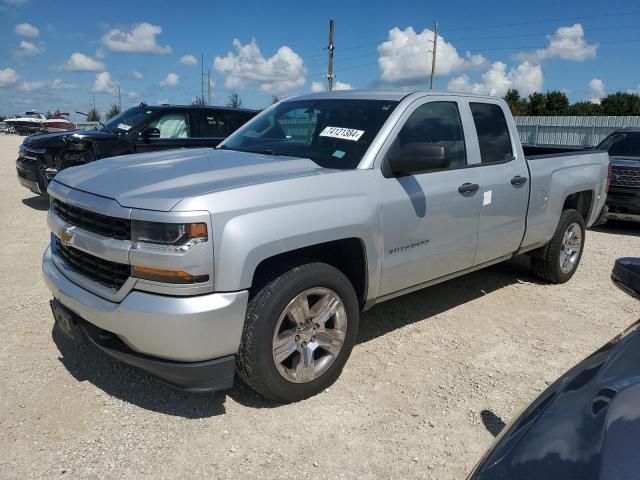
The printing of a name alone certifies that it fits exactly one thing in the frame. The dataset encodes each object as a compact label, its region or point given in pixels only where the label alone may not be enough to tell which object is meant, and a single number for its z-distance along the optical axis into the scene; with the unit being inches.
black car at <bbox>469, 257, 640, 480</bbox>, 51.4
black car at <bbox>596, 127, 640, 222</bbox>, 346.6
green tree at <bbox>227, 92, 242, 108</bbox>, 1865.4
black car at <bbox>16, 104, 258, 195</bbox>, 333.4
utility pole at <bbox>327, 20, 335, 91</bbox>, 1211.0
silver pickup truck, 107.3
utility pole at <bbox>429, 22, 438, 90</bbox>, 2016.5
